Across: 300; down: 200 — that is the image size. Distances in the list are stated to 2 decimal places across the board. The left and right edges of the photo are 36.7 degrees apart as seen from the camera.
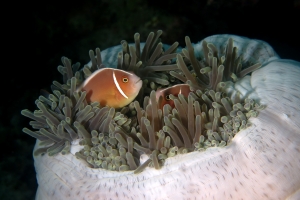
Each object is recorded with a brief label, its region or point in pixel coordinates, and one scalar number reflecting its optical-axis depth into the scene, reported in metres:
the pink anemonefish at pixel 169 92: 0.38
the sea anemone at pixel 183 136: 0.33
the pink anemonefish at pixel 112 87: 0.38
